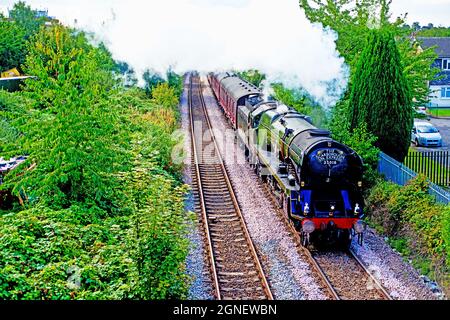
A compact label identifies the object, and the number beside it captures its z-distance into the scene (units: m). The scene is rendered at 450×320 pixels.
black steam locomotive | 13.39
